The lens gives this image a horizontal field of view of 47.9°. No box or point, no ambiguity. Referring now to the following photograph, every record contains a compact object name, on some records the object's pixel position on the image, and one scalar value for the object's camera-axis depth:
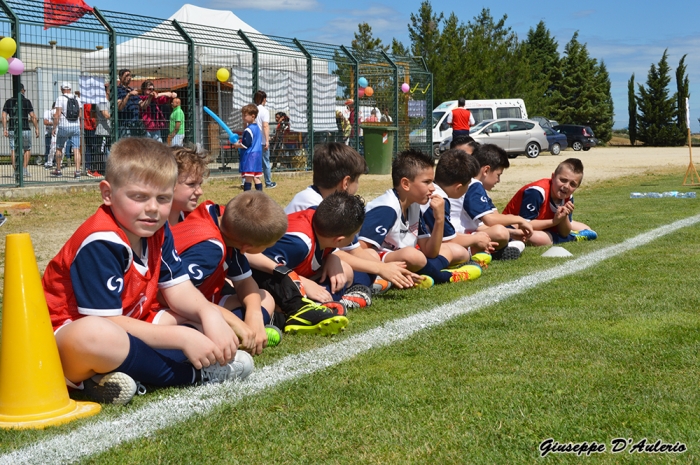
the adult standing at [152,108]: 15.33
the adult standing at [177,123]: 15.72
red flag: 13.38
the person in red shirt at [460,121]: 22.31
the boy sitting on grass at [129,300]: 3.19
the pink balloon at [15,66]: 12.26
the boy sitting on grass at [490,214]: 7.62
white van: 36.67
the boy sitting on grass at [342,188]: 5.52
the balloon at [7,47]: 11.84
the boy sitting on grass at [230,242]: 4.04
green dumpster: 21.30
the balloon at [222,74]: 16.69
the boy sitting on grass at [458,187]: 6.93
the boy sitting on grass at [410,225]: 5.97
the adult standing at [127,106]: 15.09
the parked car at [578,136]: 43.72
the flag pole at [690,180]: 17.63
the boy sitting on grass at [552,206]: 8.23
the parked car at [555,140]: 36.94
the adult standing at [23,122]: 13.52
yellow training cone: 3.06
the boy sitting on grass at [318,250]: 4.79
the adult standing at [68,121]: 14.94
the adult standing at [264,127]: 15.84
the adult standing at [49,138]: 14.86
